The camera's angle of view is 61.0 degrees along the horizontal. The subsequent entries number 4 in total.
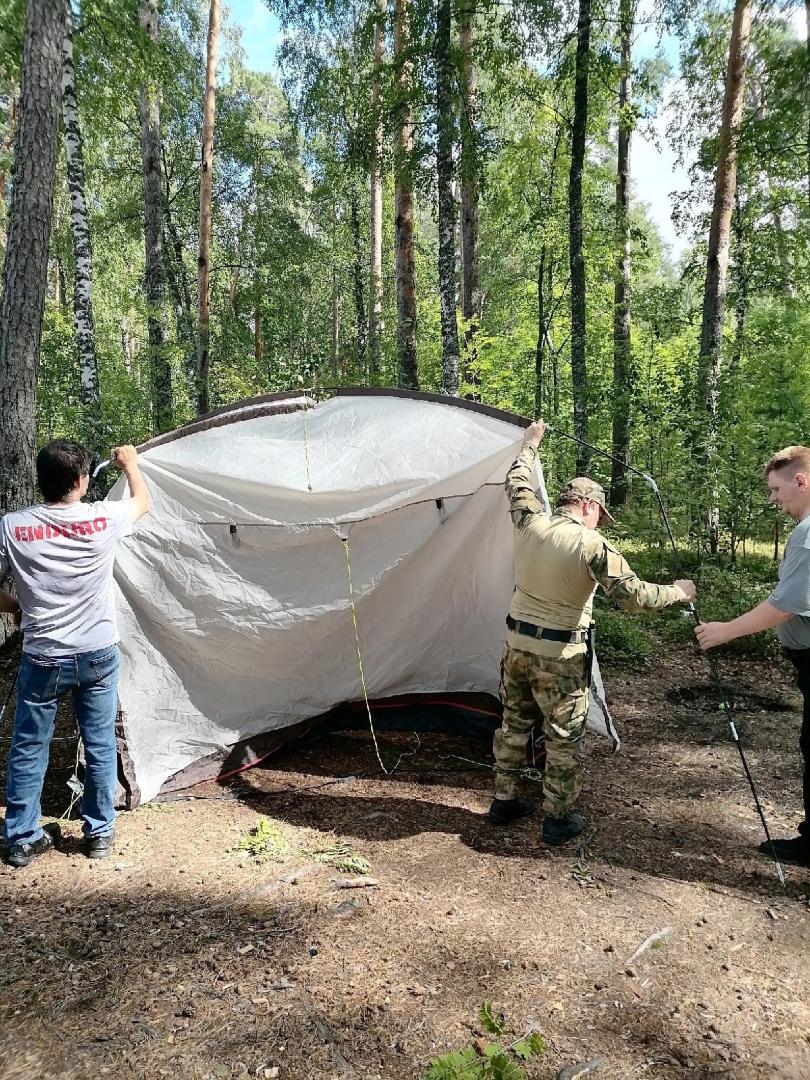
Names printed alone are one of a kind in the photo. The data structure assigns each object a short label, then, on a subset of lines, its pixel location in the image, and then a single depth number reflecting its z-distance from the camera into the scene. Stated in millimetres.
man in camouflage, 3232
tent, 4027
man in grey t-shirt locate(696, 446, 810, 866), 2882
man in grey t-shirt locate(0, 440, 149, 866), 3084
